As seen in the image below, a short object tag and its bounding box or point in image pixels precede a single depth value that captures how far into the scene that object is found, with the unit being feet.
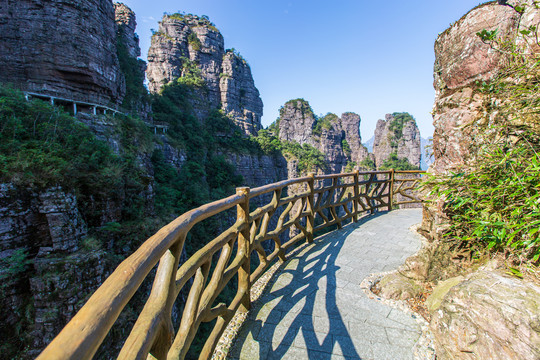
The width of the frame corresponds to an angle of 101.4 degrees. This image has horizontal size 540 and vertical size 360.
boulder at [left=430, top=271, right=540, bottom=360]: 3.11
